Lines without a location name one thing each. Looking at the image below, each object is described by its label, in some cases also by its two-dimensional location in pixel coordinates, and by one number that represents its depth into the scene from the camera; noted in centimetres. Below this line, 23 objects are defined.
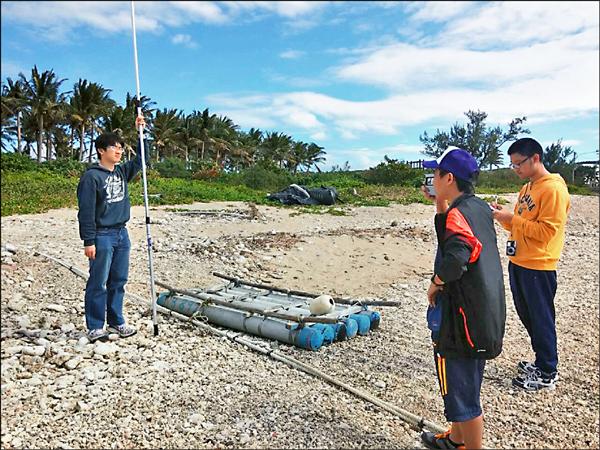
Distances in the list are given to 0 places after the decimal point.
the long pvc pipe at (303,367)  318
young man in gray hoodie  411
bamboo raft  454
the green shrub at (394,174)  2723
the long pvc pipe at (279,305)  500
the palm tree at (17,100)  2983
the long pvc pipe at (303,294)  532
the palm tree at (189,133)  4472
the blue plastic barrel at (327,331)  453
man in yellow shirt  359
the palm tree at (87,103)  3366
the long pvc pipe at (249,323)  443
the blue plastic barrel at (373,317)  510
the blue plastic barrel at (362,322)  490
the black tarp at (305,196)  1764
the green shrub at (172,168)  2961
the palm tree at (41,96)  3145
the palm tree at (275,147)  5128
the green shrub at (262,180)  2570
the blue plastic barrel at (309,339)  439
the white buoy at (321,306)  488
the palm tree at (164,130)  4203
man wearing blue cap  234
